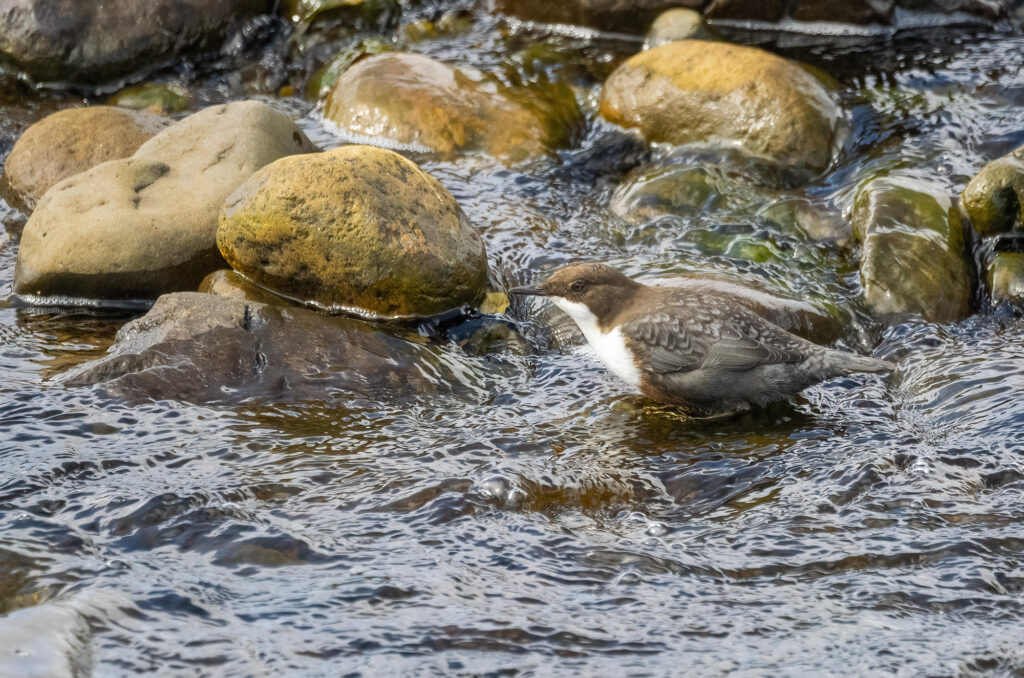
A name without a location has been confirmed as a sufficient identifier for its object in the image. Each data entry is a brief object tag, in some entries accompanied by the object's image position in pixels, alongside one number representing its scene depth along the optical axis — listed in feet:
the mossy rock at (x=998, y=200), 46.39
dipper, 36.45
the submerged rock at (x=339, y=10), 69.36
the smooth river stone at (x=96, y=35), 63.36
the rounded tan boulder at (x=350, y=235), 40.01
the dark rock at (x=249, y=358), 35.55
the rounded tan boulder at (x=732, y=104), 53.36
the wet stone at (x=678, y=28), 64.39
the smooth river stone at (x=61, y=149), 50.14
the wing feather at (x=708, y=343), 36.47
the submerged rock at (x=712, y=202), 48.98
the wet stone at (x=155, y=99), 62.34
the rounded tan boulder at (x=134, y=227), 41.88
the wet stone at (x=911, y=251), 42.98
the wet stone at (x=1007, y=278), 43.42
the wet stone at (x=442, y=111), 55.06
